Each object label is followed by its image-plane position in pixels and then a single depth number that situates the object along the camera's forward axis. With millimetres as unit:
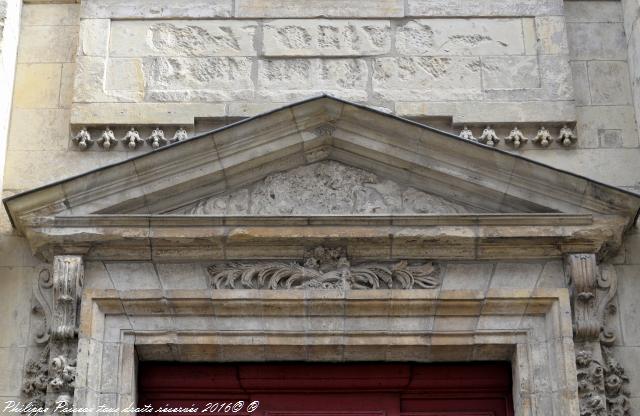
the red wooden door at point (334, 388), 14853
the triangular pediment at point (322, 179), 14853
